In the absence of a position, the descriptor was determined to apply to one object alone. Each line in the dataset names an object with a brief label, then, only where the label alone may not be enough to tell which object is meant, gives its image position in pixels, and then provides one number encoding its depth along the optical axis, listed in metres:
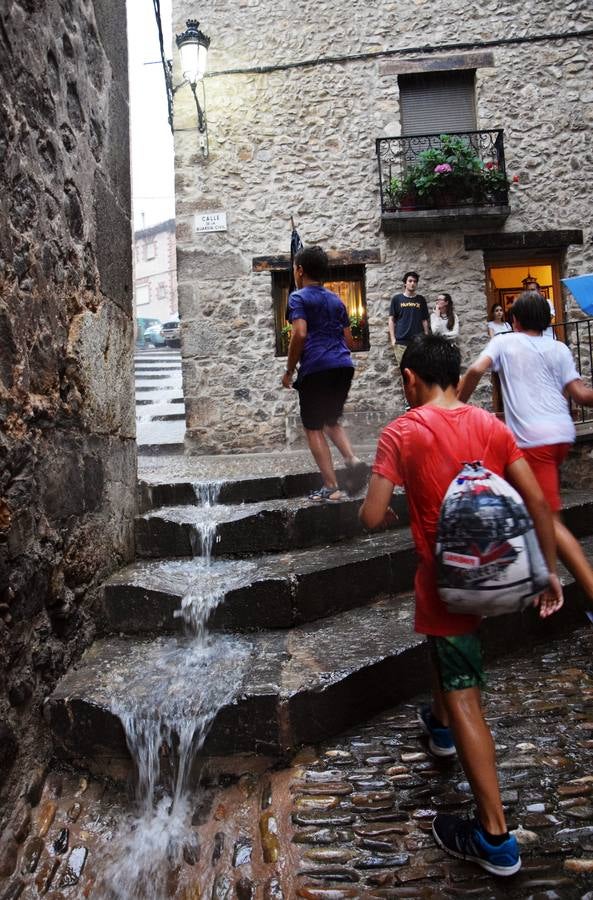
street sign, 8.22
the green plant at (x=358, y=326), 8.19
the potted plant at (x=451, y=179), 7.75
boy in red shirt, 1.66
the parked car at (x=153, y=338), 21.52
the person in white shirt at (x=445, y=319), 7.60
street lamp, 7.45
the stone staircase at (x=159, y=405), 7.99
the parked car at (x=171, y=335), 20.12
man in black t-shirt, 6.93
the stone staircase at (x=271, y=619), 2.23
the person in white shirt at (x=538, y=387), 2.88
